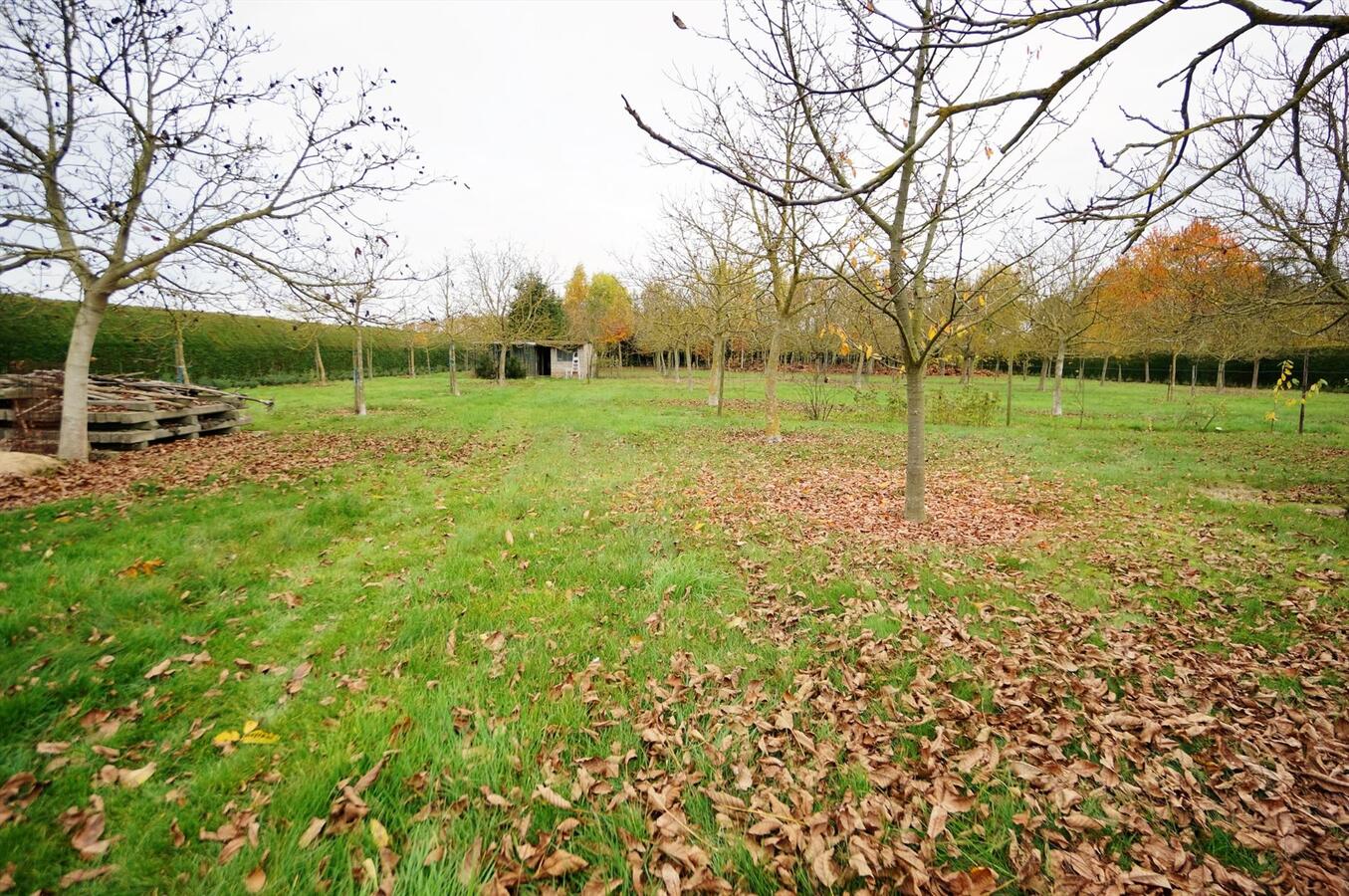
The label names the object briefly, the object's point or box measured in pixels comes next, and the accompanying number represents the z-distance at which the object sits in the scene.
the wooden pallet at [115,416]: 8.92
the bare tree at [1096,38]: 2.43
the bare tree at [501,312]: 28.69
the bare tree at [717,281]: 14.95
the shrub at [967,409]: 17.28
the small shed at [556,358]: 42.72
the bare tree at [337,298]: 8.04
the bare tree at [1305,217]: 6.71
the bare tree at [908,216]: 4.09
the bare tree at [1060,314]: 18.11
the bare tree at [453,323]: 25.22
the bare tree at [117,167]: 7.04
